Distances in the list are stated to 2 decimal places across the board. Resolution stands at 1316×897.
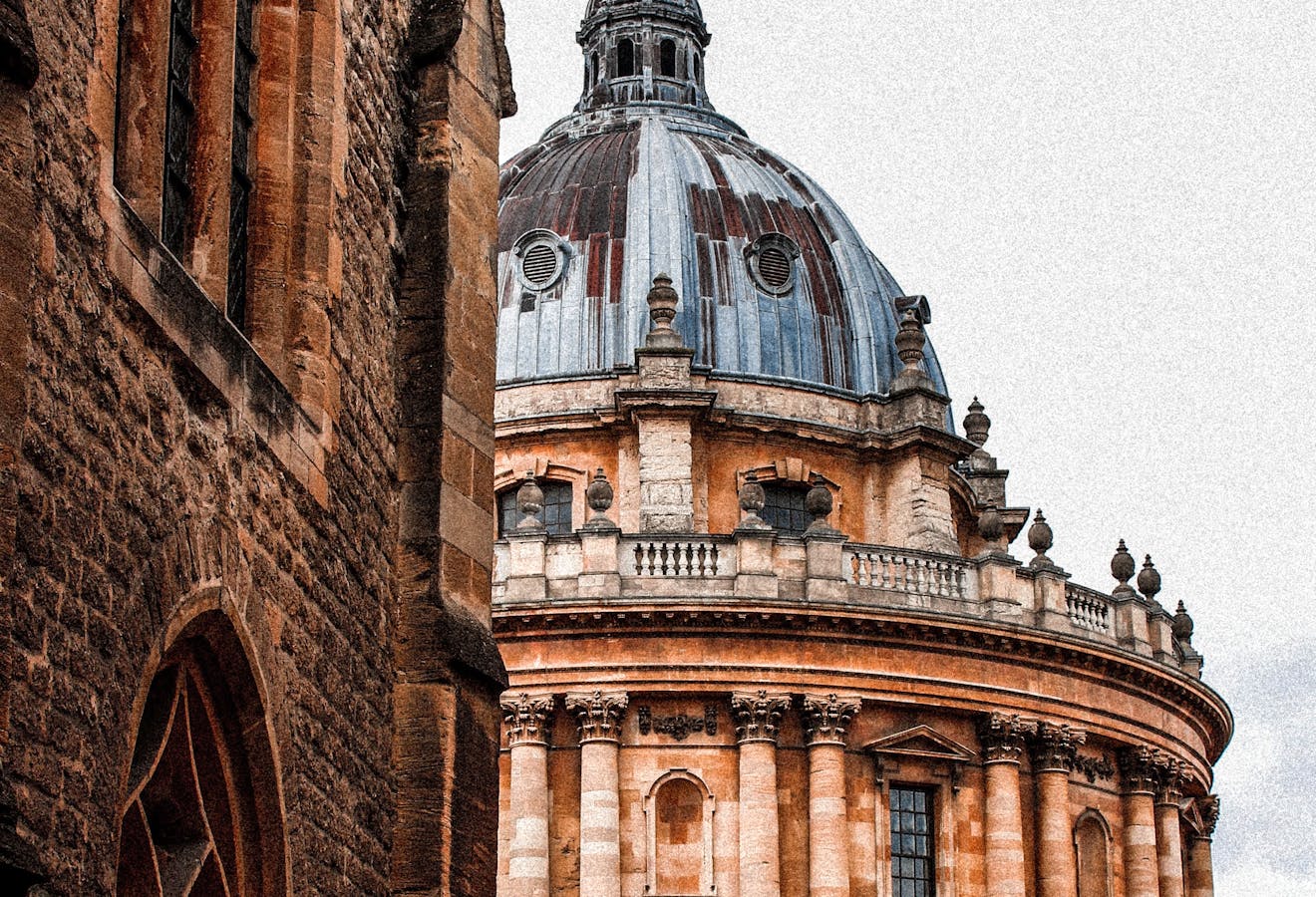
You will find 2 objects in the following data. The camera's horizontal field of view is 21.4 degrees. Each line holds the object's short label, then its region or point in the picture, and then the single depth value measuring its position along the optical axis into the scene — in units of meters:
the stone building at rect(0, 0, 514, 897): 10.77
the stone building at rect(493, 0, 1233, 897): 56.08
